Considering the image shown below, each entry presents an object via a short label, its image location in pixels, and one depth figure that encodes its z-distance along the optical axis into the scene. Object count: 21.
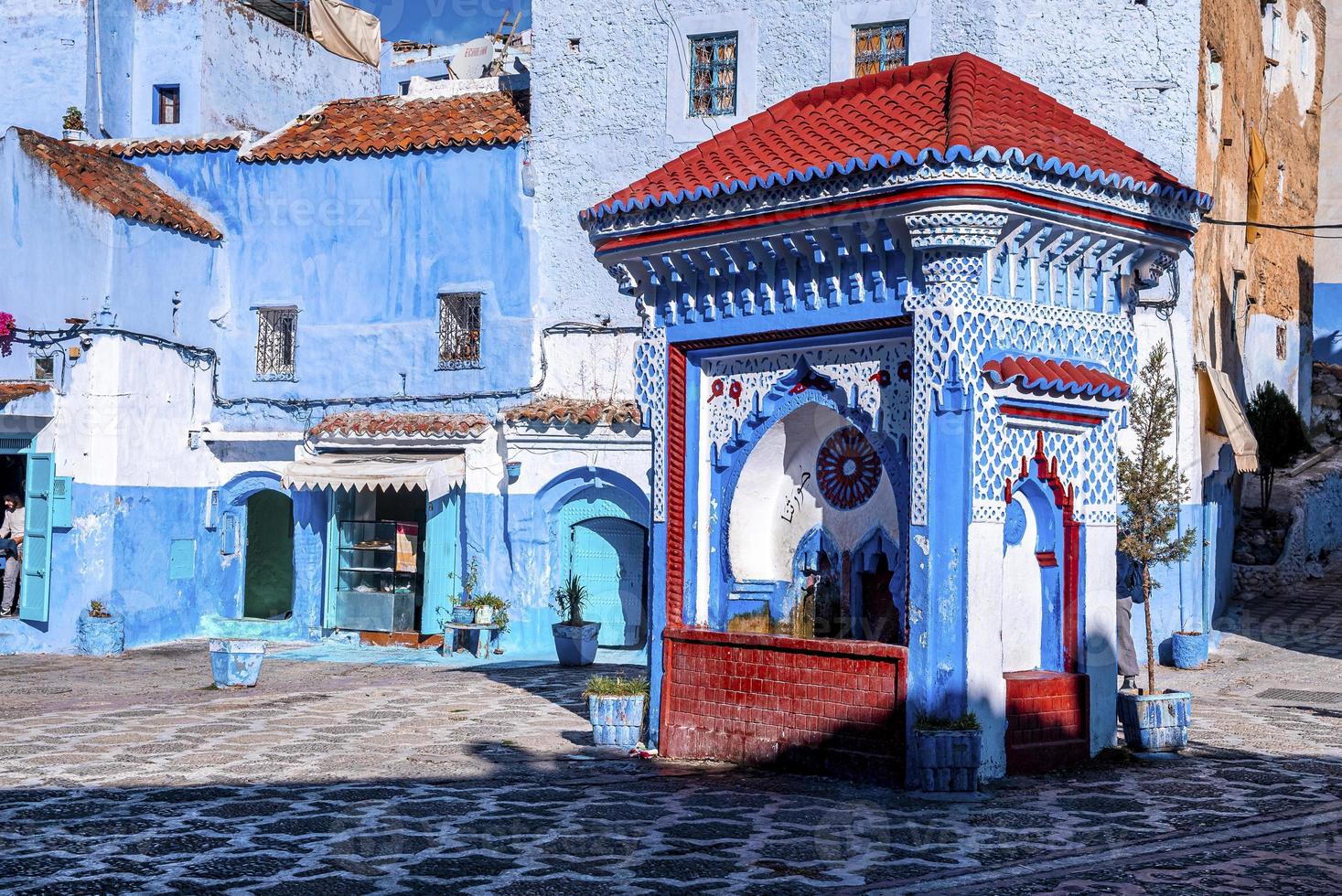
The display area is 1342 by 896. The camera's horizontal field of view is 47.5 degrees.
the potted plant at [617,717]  11.73
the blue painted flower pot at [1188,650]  17.16
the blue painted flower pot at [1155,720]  11.41
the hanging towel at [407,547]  20.70
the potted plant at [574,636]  17.88
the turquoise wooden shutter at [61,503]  19.52
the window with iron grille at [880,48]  18.89
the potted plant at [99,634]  19.38
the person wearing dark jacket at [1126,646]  14.39
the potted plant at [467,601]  19.25
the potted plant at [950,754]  9.69
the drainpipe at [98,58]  22.92
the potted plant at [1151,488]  13.55
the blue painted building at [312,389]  19.69
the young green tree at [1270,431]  23.12
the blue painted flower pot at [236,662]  15.36
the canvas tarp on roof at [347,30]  26.59
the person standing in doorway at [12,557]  20.30
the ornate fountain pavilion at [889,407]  9.96
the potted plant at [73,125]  22.25
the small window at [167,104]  23.44
